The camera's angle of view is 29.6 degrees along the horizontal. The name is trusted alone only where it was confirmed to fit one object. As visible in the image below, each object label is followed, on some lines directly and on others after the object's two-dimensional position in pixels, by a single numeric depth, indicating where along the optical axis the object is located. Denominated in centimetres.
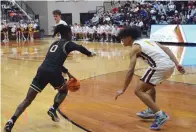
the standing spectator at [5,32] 2816
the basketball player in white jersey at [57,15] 653
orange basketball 583
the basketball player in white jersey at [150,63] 518
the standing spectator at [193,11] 2307
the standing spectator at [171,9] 2542
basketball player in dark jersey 531
